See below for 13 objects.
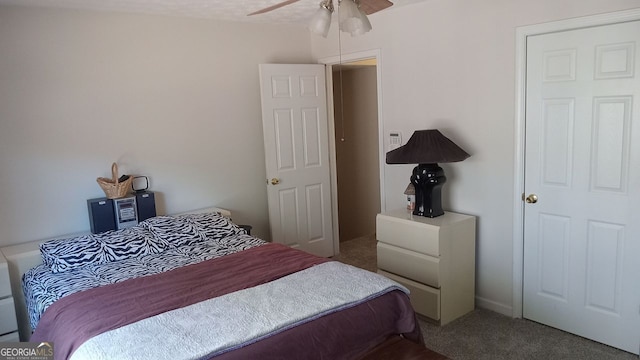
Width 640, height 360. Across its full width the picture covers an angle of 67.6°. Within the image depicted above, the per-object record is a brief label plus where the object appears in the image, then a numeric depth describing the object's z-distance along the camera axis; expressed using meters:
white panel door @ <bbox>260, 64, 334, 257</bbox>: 4.22
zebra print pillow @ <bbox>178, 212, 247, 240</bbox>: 3.46
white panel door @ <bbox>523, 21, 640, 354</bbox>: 2.71
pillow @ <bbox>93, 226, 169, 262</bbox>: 3.06
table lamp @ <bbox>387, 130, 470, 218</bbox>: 3.27
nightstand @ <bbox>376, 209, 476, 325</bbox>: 3.23
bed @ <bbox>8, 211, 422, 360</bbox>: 1.95
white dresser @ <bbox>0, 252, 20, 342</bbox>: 2.85
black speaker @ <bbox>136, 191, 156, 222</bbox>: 3.58
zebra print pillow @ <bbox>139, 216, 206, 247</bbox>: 3.29
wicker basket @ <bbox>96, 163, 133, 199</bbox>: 3.43
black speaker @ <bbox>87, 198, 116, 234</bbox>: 3.39
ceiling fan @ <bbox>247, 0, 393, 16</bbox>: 2.27
